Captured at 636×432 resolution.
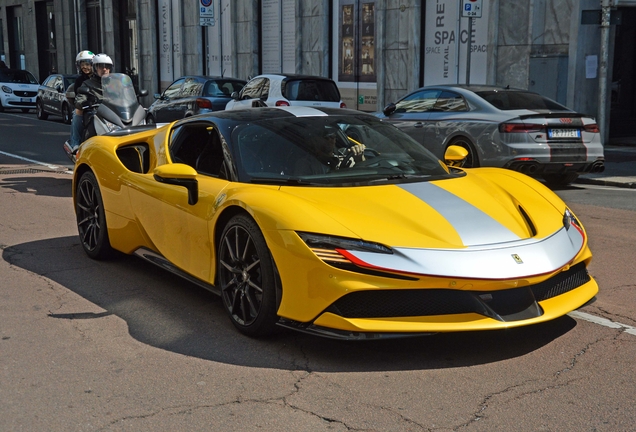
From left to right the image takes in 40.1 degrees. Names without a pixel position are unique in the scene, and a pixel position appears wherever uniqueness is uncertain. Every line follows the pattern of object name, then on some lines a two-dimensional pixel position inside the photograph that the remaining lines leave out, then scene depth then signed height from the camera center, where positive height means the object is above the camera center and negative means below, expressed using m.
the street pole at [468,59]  16.70 -0.47
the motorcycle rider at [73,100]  12.15 -0.89
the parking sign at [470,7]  15.98 +0.48
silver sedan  11.88 -1.35
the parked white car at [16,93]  31.84 -2.10
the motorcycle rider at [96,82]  11.72 -0.63
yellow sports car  4.44 -1.07
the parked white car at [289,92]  16.75 -1.11
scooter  11.44 -0.95
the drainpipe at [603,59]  15.06 -0.44
